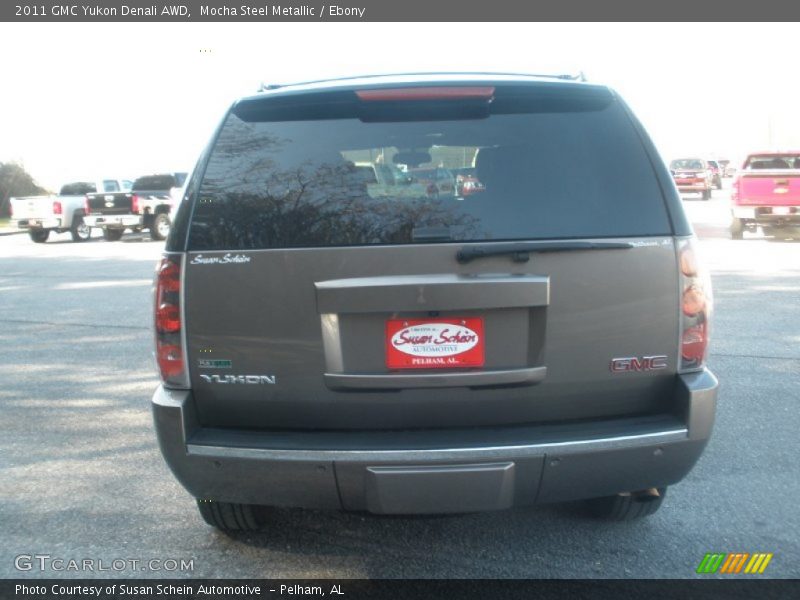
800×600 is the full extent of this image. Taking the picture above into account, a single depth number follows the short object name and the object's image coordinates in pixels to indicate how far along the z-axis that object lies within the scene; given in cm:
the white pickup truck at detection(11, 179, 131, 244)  2498
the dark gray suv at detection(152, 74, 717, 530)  318
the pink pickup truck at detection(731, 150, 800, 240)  1828
